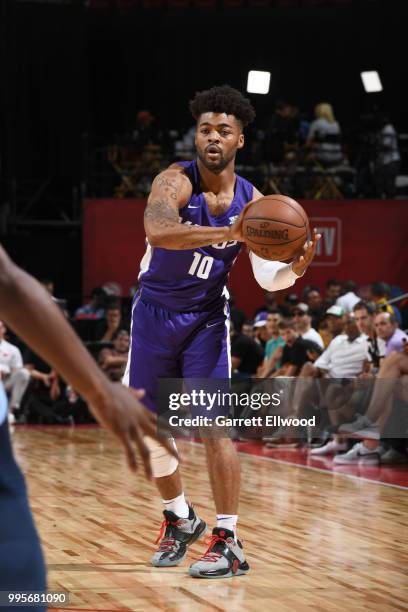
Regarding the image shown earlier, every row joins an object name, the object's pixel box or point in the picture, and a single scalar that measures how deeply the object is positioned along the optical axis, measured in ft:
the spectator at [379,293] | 36.23
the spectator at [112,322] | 42.32
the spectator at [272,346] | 35.99
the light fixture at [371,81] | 55.06
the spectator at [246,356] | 38.55
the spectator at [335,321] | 34.42
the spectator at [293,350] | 33.94
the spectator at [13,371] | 40.34
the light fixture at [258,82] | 54.39
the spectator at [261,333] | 40.29
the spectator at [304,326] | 34.65
